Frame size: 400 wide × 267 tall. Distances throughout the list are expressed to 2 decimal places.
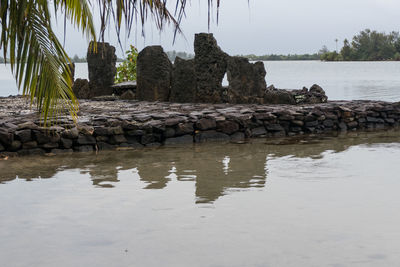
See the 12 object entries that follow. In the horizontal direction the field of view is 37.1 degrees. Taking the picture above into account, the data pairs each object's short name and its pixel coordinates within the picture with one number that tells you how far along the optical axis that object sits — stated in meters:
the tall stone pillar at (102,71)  18.16
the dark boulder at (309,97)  16.81
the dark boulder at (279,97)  16.20
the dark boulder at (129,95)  17.77
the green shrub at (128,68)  22.11
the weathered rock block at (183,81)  16.34
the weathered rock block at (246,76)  15.80
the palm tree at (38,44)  5.54
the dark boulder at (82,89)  18.84
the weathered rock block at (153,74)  16.38
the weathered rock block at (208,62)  16.17
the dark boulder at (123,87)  18.36
